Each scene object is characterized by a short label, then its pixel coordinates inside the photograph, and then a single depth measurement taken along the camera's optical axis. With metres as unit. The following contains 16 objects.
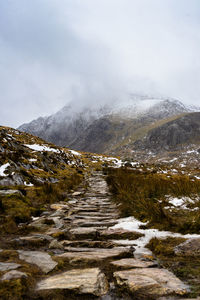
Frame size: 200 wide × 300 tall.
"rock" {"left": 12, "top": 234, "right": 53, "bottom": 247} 3.54
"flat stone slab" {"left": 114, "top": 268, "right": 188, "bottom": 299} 1.98
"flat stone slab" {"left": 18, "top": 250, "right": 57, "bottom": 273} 2.58
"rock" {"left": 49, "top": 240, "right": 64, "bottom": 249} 3.47
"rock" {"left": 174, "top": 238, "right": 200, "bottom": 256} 2.96
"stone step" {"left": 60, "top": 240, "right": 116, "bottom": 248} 3.54
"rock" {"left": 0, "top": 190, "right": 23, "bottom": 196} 6.08
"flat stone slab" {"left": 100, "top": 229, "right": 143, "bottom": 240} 3.98
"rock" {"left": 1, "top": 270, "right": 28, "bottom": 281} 2.08
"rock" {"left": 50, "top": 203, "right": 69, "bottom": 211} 6.35
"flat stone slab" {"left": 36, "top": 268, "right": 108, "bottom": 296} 2.01
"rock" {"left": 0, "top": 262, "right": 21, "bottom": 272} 2.32
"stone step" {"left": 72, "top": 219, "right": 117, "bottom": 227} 4.88
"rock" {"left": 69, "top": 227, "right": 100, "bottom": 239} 4.04
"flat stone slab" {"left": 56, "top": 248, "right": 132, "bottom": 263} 2.84
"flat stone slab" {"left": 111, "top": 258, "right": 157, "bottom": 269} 2.59
